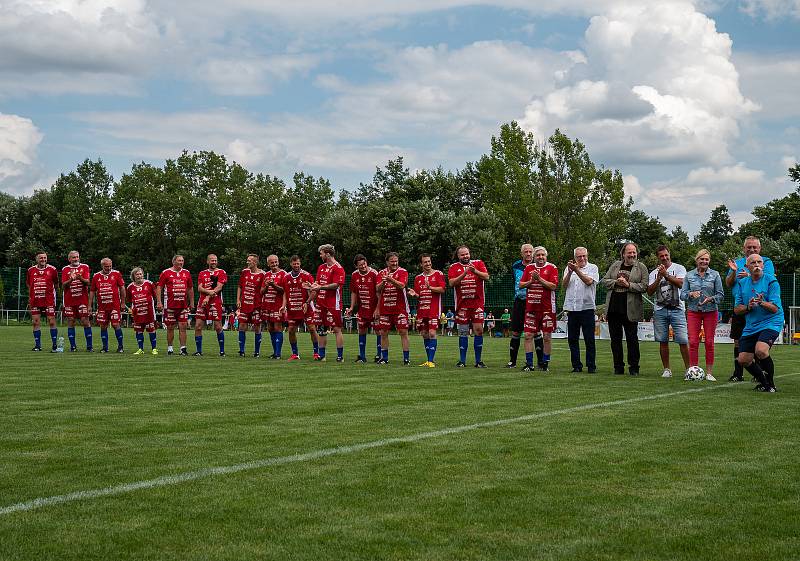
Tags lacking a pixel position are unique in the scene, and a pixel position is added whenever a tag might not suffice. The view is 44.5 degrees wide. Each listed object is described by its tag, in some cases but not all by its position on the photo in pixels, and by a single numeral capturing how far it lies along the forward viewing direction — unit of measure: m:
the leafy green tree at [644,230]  92.75
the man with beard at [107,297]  21.20
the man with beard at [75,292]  21.09
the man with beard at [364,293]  18.47
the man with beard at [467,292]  17.11
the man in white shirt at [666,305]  14.77
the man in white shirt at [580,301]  15.80
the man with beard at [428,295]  17.48
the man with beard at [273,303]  19.55
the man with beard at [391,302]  17.81
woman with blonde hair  14.18
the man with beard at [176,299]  20.02
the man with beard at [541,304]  16.08
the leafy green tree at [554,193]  58.72
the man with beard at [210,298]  19.94
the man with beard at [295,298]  19.20
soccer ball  14.18
